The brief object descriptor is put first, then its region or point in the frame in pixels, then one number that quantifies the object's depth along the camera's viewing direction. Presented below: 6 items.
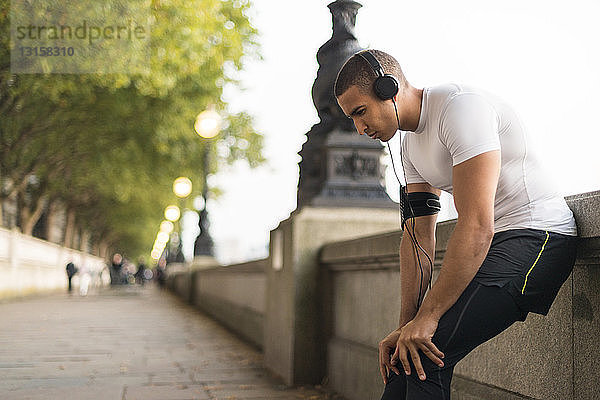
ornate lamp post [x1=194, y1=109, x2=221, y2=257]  19.64
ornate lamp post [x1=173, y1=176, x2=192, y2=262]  26.83
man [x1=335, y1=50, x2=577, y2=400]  2.35
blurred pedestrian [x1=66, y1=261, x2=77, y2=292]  30.20
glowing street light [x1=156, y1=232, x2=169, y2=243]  63.01
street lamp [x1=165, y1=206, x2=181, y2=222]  36.85
